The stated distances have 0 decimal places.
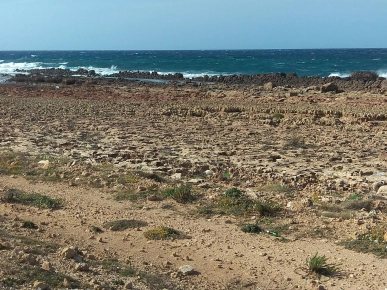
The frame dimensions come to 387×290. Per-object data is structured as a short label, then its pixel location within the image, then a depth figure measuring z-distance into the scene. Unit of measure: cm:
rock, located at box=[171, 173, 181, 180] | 1009
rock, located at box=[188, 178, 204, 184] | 974
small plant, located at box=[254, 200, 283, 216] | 800
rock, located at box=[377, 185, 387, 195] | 900
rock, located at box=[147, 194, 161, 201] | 870
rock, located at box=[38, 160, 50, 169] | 1073
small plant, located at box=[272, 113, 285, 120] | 1860
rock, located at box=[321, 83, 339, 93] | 2806
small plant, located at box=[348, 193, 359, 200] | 868
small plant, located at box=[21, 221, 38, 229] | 713
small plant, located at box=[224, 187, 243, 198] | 859
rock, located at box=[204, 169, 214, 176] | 1037
